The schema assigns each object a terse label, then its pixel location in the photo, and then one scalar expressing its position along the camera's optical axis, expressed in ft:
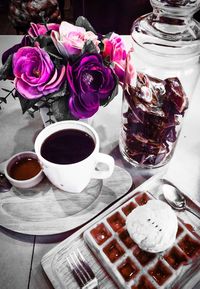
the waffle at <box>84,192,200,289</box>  1.47
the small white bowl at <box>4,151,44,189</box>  1.86
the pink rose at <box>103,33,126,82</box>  1.90
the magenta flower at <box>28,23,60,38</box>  1.92
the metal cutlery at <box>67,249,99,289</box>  1.47
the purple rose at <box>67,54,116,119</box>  1.70
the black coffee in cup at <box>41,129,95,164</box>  1.78
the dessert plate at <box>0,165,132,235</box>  1.76
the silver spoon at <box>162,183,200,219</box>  1.79
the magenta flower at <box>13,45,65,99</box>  1.68
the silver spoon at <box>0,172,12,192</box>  1.93
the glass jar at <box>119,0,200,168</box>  1.72
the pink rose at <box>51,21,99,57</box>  1.70
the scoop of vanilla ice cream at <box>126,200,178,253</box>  1.54
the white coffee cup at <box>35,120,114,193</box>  1.68
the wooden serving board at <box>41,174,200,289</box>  1.49
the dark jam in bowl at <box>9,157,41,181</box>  1.95
